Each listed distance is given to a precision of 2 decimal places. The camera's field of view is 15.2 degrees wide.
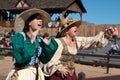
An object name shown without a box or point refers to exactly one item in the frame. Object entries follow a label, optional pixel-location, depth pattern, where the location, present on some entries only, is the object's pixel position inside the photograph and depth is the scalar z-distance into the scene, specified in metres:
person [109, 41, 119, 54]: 22.58
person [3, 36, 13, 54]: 23.99
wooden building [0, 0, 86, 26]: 42.31
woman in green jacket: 4.60
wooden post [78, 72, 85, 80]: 6.35
